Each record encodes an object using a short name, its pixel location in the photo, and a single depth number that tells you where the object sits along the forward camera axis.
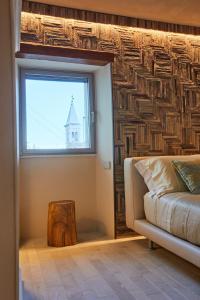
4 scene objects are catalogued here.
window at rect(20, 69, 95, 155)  3.64
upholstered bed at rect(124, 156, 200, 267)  2.91
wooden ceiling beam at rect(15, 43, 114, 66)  3.21
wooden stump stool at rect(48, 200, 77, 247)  3.22
